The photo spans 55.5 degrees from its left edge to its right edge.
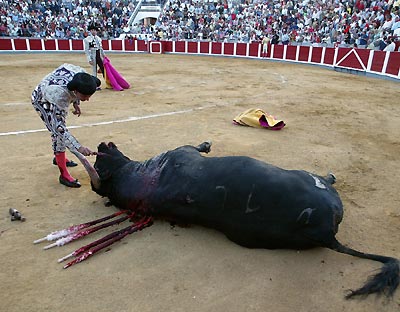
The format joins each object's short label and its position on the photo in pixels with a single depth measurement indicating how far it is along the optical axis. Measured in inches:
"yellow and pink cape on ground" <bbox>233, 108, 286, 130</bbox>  210.1
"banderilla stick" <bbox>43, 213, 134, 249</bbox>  100.7
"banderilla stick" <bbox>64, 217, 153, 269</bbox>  94.4
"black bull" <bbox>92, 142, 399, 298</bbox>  86.6
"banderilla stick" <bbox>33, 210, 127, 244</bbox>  102.5
